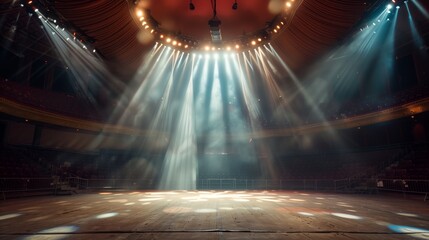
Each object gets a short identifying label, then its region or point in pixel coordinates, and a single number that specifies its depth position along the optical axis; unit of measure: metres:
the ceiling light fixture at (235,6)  9.85
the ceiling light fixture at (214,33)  10.08
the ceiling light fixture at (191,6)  9.64
